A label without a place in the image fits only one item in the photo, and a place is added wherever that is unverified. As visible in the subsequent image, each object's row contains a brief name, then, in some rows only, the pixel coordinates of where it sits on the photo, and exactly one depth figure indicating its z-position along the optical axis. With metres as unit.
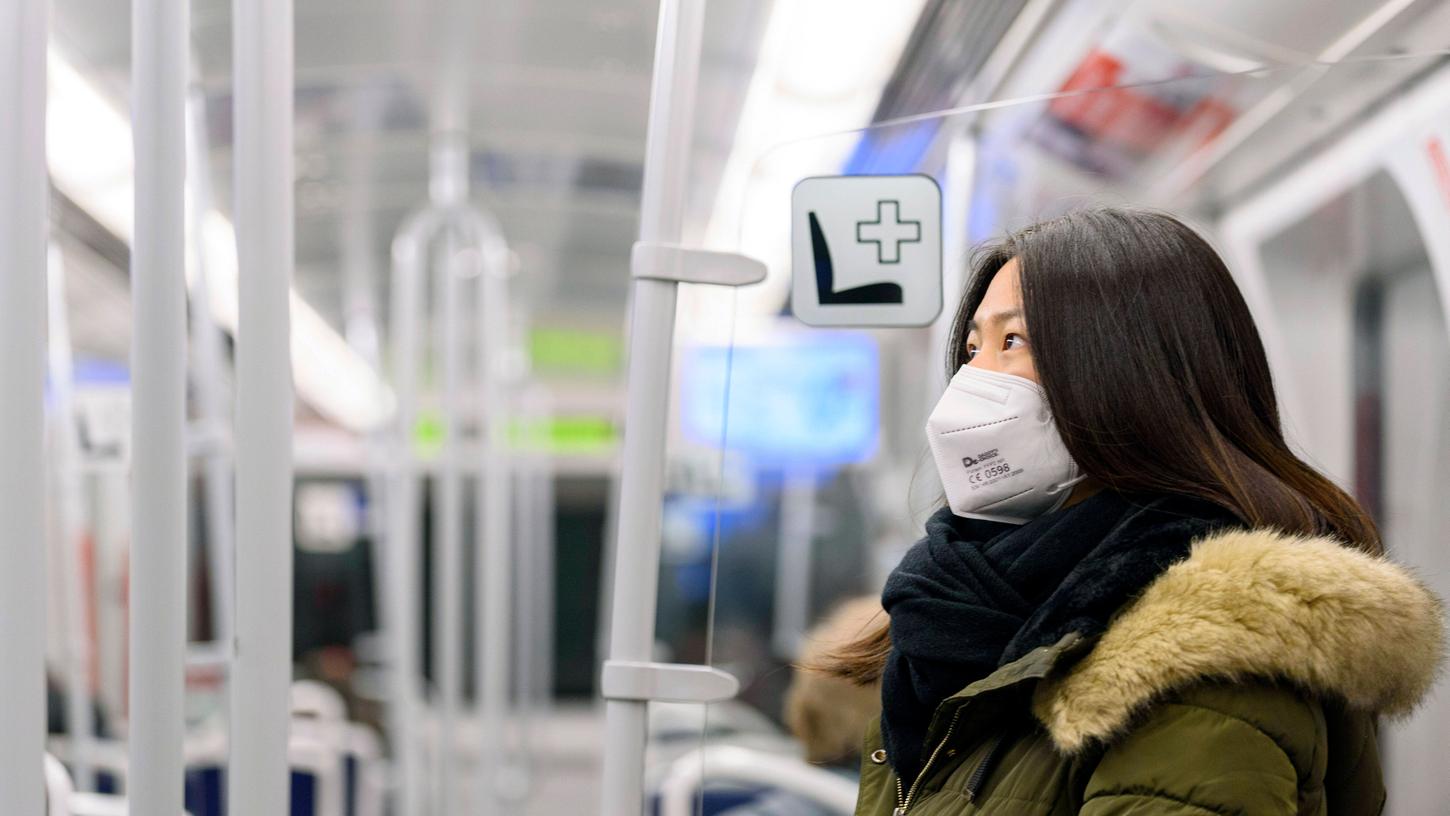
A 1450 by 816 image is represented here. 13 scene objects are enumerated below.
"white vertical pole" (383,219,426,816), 5.39
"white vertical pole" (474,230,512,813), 5.39
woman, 2.26
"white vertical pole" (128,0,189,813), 2.52
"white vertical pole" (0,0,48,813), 2.54
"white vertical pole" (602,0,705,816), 2.57
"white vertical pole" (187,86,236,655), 4.24
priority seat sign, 2.70
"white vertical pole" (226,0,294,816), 2.53
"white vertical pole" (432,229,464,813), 5.10
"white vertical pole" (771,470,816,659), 3.24
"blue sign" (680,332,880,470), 2.75
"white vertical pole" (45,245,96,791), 4.89
